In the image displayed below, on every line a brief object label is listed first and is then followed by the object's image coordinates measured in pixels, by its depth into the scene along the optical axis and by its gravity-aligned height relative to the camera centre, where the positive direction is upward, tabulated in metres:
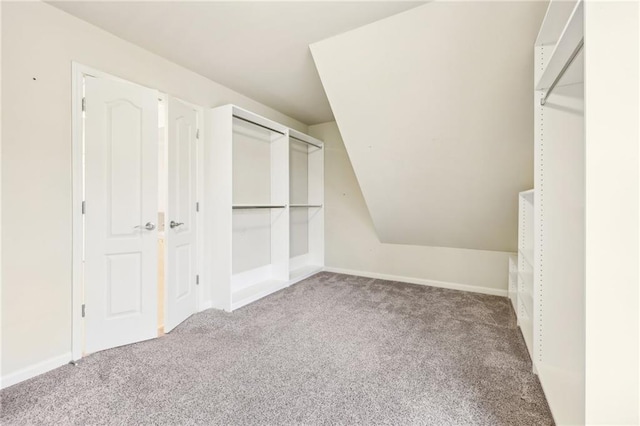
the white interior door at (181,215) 2.54 -0.03
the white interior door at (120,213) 2.09 -0.01
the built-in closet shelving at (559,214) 1.28 -0.01
